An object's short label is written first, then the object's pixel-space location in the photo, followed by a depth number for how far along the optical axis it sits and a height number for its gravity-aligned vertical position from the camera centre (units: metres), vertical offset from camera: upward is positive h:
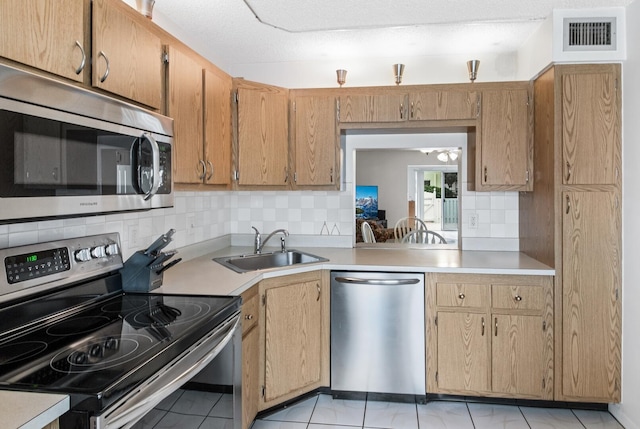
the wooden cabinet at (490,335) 2.53 -0.75
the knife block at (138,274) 1.92 -0.28
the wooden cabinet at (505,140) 2.85 +0.46
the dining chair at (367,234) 3.42 -0.19
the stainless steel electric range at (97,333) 1.02 -0.40
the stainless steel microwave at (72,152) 1.12 +0.19
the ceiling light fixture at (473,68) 3.05 +1.01
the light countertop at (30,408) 0.83 -0.41
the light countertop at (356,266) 2.09 -0.34
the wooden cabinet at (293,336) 2.45 -0.75
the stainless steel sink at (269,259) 2.89 -0.34
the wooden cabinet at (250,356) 2.13 -0.75
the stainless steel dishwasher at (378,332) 2.62 -0.75
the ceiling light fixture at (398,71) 3.09 +1.00
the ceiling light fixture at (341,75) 3.17 +0.99
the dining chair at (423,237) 3.37 -0.21
